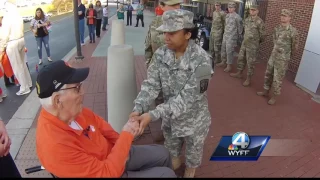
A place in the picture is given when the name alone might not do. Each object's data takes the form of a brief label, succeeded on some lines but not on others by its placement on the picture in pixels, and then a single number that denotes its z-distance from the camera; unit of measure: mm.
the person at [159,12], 4127
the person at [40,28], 7586
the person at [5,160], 1930
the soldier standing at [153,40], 3871
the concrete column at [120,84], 3482
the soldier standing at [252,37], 5891
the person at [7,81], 5958
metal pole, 8234
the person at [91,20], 11383
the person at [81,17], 11008
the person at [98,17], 12522
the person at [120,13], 17572
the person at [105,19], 15719
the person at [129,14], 17788
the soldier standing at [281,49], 4816
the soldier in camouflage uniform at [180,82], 2289
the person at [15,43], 5074
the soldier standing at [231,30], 7004
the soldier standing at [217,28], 7738
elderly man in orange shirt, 1621
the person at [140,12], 17000
